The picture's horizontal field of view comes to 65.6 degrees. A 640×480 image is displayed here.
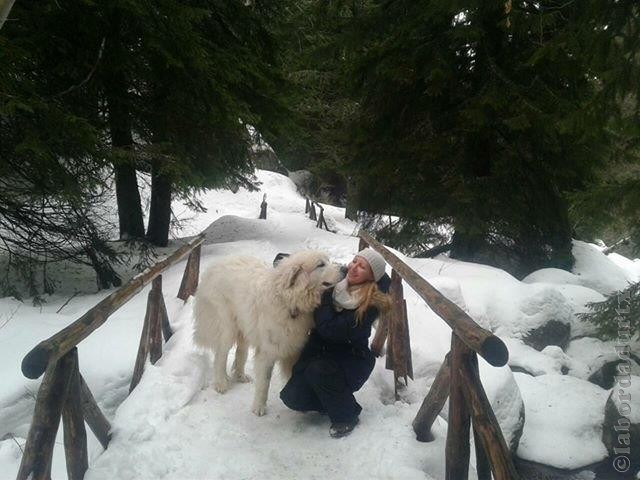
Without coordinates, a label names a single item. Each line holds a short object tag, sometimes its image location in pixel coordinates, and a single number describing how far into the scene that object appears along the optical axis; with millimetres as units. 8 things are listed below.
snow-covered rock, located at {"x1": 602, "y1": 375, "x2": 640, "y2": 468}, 4703
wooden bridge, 2428
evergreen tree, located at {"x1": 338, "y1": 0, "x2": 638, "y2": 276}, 8141
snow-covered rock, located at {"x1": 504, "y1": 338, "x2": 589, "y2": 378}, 5922
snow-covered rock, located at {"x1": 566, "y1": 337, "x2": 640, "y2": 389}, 5984
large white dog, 3656
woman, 3514
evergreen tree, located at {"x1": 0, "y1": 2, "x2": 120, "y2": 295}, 5605
